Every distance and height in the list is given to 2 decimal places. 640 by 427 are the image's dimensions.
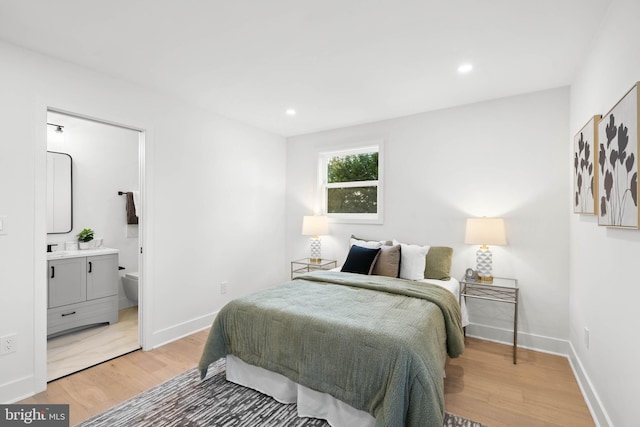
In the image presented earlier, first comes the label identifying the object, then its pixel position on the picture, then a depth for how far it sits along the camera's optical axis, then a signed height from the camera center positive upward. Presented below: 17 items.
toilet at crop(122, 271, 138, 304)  4.01 -0.97
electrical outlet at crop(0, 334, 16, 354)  2.08 -0.91
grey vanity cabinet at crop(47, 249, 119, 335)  3.18 -0.85
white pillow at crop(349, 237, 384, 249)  3.49 -0.35
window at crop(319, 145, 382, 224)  4.01 +0.41
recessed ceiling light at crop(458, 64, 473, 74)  2.44 +1.19
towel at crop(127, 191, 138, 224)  4.22 +0.03
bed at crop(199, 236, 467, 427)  1.58 -0.82
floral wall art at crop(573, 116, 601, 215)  1.94 +0.33
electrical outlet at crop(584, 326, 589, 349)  2.18 -0.88
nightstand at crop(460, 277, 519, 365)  2.86 -0.75
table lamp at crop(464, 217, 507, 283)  2.87 -0.22
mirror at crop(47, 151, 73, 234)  3.63 +0.22
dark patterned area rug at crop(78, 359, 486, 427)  1.89 -1.30
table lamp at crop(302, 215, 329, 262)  4.07 -0.16
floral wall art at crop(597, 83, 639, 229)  1.37 +0.26
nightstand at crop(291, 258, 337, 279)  4.07 -0.69
